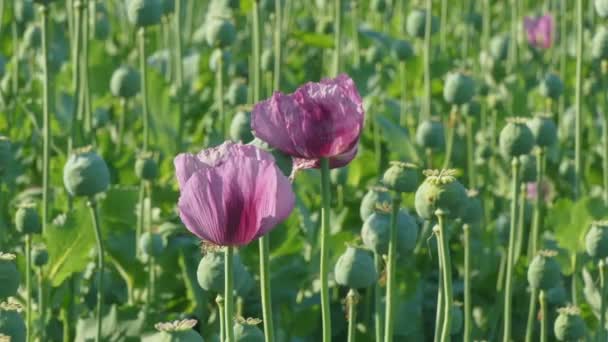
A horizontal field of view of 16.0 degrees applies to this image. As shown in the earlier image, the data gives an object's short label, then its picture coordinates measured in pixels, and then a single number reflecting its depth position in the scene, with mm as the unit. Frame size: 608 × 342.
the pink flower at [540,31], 5944
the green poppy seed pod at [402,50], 4742
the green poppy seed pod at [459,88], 3838
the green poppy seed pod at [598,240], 2677
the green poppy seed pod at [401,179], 2330
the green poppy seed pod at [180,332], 1819
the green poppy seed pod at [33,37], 4604
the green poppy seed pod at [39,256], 2951
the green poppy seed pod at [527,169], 3496
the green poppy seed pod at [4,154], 2815
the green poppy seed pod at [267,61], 4562
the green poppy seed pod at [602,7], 3402
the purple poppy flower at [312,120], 1970
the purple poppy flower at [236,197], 1808
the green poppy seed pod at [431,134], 3923
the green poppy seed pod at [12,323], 1982
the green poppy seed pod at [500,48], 5167
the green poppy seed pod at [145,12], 3490
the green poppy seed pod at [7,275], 2070
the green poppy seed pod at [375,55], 5223
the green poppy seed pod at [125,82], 3954
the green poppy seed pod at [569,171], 4323
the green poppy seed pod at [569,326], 2652
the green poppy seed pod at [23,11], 4569
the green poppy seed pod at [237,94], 4383
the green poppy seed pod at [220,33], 3775
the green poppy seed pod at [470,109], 4395
